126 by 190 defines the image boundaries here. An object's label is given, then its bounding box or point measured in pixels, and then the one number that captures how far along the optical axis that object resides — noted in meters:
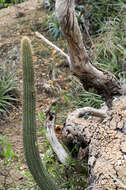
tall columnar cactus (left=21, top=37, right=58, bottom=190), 2.56
